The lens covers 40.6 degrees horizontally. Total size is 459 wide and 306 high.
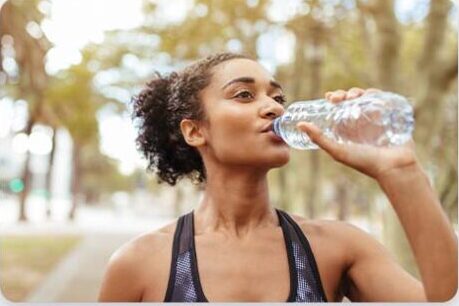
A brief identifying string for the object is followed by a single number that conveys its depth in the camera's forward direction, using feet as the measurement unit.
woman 2.91
